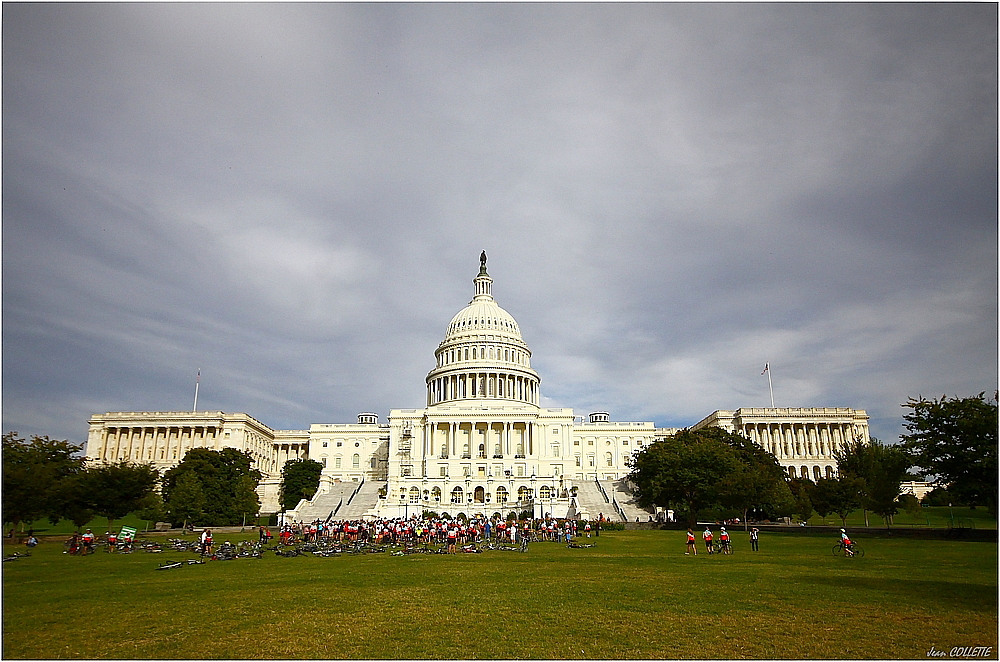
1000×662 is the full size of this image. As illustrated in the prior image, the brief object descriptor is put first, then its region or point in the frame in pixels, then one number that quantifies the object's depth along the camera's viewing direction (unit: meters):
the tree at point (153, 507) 65.31
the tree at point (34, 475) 43.75
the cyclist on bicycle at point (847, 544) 31.64
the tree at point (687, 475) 65.94
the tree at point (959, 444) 37.91
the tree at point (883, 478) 47.84
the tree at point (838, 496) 57.16
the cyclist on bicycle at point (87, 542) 38.31
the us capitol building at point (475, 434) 114.56
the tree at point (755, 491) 60.81
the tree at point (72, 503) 51.16
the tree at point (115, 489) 58.66
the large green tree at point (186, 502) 64.19
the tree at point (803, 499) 63.38
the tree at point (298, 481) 107.62
